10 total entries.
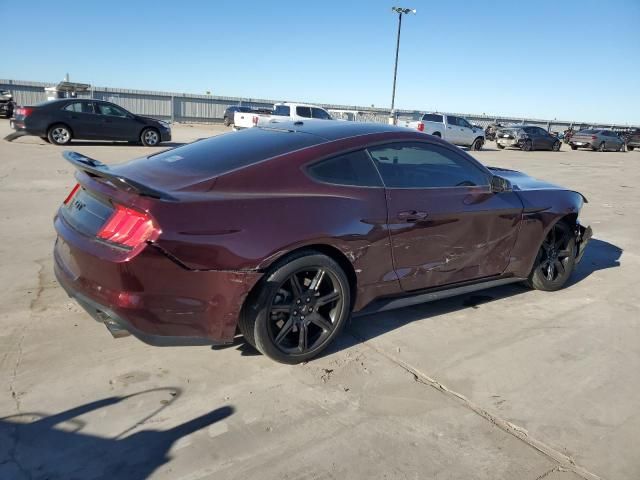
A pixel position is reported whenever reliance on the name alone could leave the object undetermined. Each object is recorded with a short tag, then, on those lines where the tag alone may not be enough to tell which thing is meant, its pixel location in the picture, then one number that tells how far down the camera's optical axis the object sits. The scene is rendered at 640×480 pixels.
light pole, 37.72
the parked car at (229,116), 36.07
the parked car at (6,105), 26.80
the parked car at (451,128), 24.72
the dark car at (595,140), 33.22
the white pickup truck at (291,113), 22.62
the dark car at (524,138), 28.64
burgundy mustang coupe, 2.77
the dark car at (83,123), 15.02
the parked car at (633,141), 38.97
